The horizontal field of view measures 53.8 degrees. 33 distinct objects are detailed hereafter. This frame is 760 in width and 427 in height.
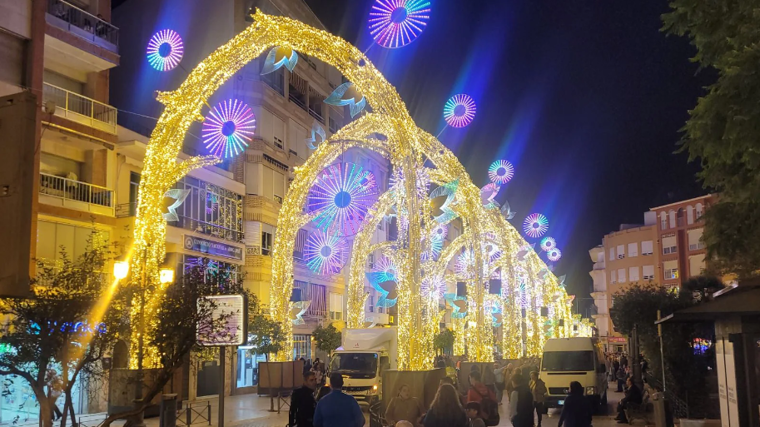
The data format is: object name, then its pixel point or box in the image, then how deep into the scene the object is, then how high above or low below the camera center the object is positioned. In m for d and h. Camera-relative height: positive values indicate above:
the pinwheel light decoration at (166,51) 26.14 +9.86
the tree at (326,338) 42.38 -0.50
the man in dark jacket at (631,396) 22.52 -2.13
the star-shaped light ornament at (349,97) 21.61 +6.65
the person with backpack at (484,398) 12.89 -1.24
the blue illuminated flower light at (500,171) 39.96 +8.35
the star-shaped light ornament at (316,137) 30.16 +7.85
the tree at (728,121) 10.60 +3.10
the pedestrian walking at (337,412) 8.89 -0.97
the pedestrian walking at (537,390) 19.17 -1.65
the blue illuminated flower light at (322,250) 42.78 +4.57
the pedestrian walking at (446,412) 8.97 -1.01
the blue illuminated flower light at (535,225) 53.59 +7.21
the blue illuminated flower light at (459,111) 27.88 +8.03
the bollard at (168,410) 14.45 -1.50
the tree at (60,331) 11.48 +0.05
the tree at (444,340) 50.94 -0.86
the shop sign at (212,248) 34.84 +4.07
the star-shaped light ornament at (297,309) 36.28 +1.04
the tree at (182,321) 12.23 +0.19
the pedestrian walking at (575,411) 11.53 -1.31
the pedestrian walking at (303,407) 11.05 -1.13
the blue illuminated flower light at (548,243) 64.19 +7.04
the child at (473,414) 9.82 -1.17
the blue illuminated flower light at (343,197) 34.66 +6.12
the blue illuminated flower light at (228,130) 30.18 +8.07
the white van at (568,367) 25.87 -1.44
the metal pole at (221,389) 10.97 -0.87
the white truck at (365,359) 26.36 -1.06
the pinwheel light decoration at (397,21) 19.42 +7.95
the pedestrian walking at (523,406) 13.09 -1.39
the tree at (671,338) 22.69 -0.49
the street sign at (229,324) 11.96 +0.12
